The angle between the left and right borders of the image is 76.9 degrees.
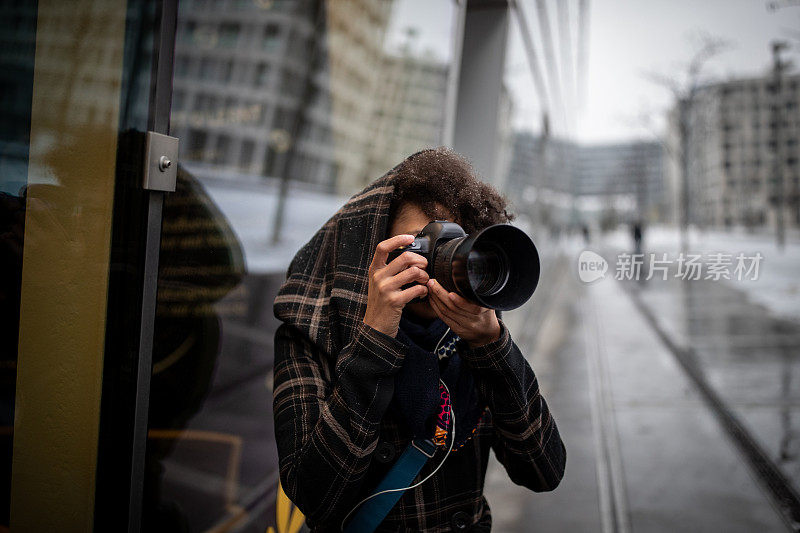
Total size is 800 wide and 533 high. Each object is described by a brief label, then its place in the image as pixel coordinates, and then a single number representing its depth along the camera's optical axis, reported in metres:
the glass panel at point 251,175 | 1.64
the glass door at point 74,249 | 0.85
